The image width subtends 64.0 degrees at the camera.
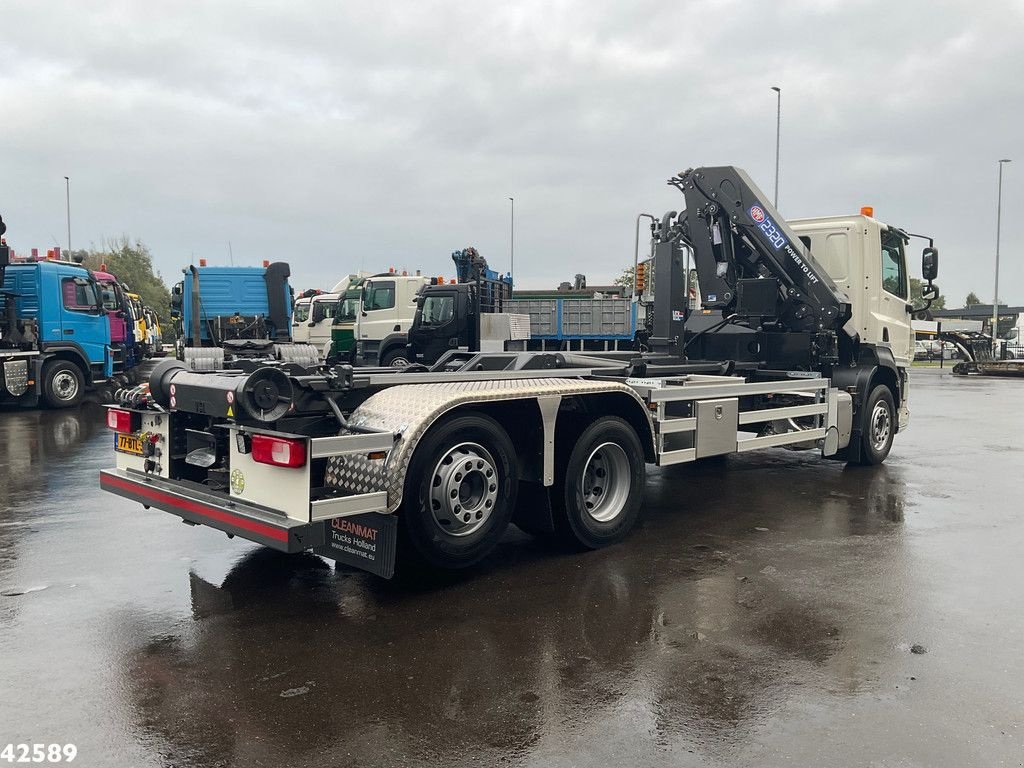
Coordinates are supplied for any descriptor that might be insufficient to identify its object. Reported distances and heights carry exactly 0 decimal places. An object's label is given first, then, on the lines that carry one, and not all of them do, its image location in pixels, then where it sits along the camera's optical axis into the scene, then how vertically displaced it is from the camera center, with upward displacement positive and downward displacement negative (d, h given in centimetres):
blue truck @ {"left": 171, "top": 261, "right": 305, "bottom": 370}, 1956 +84
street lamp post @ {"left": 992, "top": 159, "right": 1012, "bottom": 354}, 3954 +551
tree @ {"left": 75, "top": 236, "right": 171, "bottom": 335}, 6184 +512
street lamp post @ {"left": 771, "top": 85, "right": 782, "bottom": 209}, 1720 +494
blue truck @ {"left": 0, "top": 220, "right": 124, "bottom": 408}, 1591 +9
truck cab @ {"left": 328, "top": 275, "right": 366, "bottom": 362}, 2170 +55
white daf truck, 452 -67
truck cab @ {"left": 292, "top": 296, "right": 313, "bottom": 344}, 2336 +58
